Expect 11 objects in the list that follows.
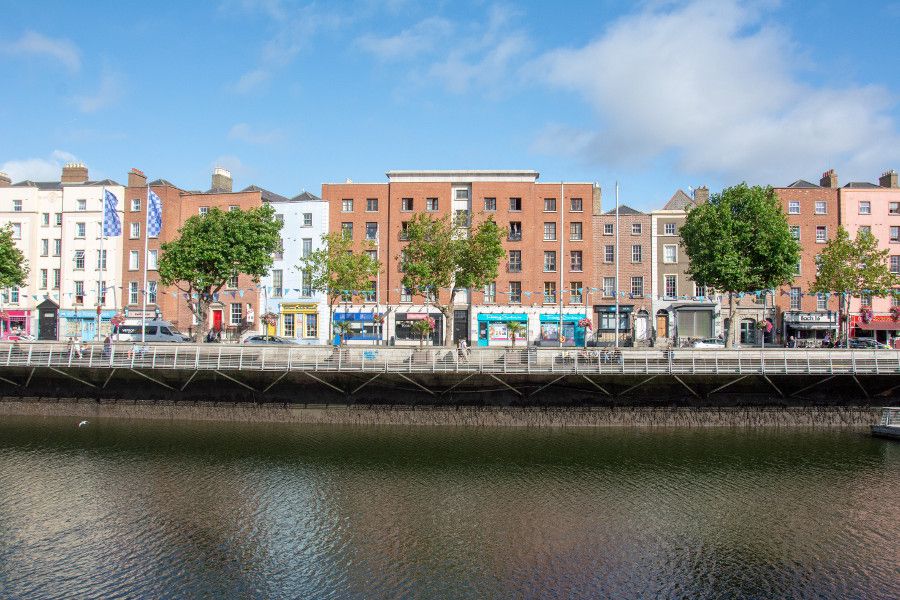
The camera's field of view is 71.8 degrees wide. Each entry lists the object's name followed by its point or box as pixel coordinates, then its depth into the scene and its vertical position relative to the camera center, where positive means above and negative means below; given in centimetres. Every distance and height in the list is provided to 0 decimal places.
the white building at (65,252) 6406 +628
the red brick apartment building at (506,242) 6269 +718
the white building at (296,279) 6394 +344
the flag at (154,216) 4247 +656
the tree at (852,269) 5266 +381
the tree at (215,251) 4884 +484
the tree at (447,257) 4819 +439
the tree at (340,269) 5306 +377
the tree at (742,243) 4872 +559
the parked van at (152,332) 5047 -174
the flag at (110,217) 4331 +659
